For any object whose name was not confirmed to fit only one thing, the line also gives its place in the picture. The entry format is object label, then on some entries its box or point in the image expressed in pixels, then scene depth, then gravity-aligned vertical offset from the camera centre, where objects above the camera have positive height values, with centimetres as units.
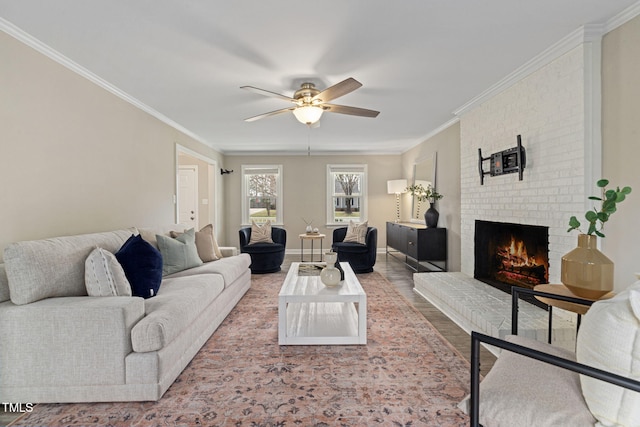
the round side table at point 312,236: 565 -51
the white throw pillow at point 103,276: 199 -45
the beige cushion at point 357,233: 536 -44
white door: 687 +37
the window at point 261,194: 723 +37
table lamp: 657 +51
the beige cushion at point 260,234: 538 -45
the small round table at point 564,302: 171 -54
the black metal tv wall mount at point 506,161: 291 +51
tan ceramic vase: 166 -35
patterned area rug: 166 -115
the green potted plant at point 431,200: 504 +16
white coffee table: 250 -105
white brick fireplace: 227 +55
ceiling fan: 280 +106
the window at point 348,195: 725 +35
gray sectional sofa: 174 -79
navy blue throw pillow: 226 -44
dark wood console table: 489 -60
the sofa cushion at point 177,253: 317 -48
